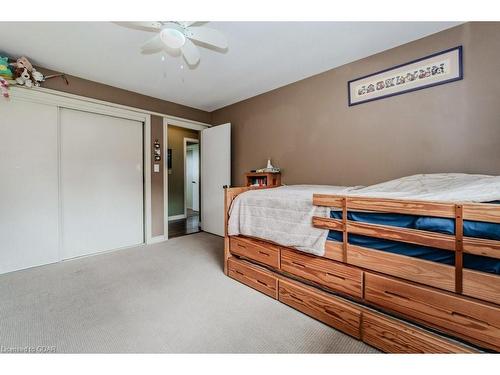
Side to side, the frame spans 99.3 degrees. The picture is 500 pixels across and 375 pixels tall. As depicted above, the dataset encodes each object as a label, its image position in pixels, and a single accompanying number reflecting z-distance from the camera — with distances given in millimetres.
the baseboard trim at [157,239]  3292
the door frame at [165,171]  3420
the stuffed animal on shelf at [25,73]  2148
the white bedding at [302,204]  1258
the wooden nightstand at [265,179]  2879
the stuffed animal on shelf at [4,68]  2055
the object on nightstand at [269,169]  2861
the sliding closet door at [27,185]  2234
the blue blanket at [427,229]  986
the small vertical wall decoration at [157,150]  3305
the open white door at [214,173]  3521
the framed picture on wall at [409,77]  1721
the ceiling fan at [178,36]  1472
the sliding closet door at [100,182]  2629
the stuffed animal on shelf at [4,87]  2094
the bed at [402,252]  1001
